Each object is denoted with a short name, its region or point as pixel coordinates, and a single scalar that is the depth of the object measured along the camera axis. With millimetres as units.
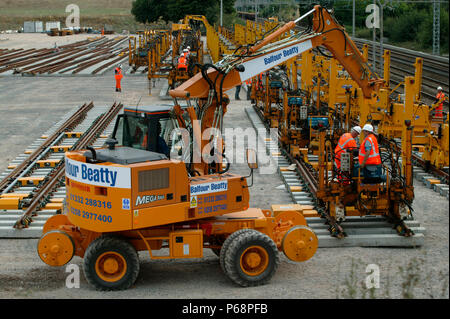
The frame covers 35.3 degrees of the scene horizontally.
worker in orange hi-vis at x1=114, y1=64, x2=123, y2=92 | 34375
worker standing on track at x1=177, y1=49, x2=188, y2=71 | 33375
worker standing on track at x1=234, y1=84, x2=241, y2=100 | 32156
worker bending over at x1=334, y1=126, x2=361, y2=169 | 13039
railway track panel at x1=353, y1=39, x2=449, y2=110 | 36062
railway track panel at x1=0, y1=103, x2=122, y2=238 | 13711
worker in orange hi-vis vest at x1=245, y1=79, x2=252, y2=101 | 30511
